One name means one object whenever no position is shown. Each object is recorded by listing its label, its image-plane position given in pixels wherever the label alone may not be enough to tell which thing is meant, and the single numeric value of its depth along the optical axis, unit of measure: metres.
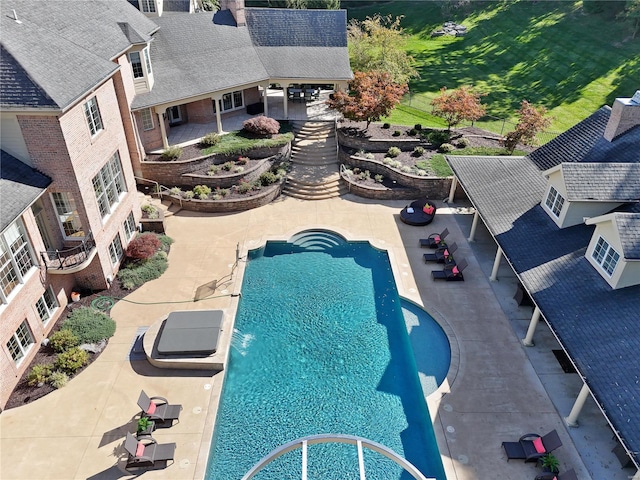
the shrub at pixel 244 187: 26.79
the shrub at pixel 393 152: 29.78
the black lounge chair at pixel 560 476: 12.45
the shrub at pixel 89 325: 17.80
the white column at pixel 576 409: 13.99
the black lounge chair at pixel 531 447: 13.40
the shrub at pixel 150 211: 24.38
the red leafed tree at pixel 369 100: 29.36
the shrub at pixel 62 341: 17.05
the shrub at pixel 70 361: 16.45
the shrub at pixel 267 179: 27.59
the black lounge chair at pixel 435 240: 23.09
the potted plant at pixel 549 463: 13.24
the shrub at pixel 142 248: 21.64
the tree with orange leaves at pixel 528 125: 27.08
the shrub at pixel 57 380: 15.99
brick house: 15.70
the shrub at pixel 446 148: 30.16
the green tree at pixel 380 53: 34.81
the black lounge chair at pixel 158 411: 14.69
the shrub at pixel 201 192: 26.36
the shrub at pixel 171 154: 27.53
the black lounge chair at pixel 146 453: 13.43
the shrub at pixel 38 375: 15.96
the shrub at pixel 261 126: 30.19
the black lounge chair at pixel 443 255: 21.92
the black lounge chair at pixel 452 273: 21.02
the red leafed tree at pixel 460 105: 30.12
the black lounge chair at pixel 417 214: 25.08
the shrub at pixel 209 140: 29.11
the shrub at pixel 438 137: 31.33
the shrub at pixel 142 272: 20.75
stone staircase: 28.06
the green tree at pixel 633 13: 41.50
